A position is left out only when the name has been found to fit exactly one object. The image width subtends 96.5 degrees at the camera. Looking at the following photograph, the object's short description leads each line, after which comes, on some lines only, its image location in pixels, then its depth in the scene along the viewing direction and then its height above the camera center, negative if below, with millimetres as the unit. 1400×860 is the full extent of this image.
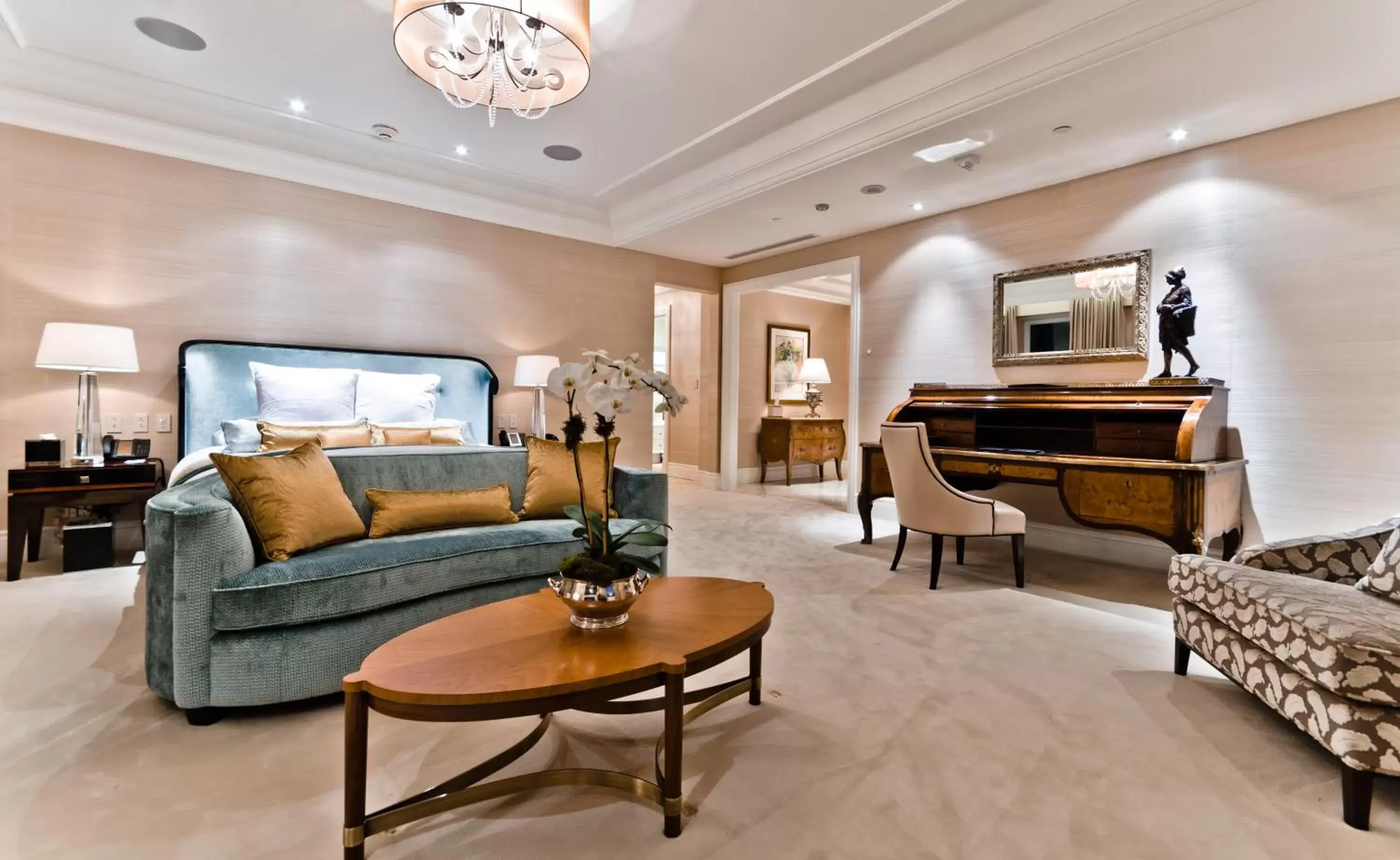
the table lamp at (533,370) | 4984 +488
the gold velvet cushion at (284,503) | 2035 -253
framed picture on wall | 7605 +915
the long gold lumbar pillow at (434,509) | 2430 -321
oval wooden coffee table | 1205 -497
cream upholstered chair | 3258 -369
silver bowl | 1506 -402
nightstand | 3191 -343
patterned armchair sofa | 1413 -522
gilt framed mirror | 3812 +824
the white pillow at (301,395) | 3947 +221
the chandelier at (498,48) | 2320 +1609
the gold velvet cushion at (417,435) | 3965 -30
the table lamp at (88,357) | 3281 +370
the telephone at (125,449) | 3553 -131
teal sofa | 1763 -528
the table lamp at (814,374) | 7332 +720
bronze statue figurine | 3365 +656
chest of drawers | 7188 -70
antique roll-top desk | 2992 -83
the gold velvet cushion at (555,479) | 2820 -215
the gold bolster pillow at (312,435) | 3506 -38
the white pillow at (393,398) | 4305 +227
